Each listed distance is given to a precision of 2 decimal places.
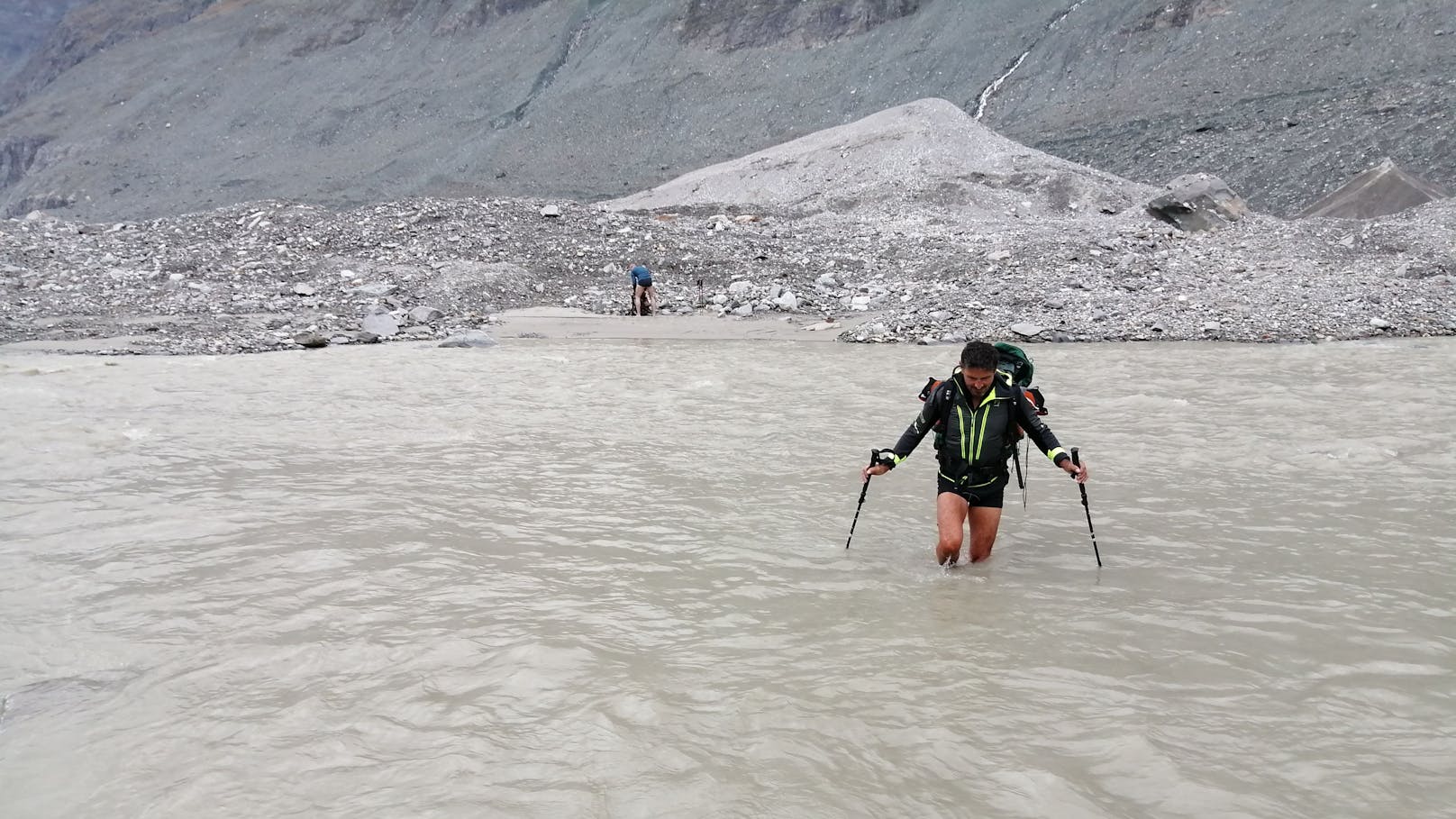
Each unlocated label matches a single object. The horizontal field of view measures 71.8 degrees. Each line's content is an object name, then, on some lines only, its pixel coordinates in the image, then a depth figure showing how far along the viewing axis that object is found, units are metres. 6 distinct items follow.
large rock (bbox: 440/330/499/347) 15.47
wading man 5.69
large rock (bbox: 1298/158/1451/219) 24.72
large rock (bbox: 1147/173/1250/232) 22.62
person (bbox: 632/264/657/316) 17.90
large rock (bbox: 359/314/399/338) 16.41
